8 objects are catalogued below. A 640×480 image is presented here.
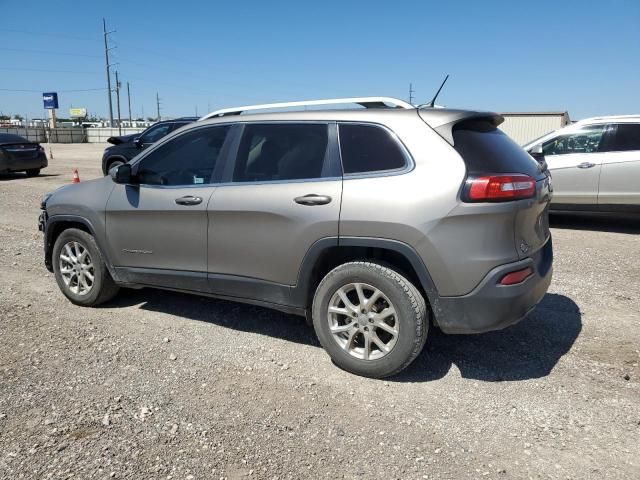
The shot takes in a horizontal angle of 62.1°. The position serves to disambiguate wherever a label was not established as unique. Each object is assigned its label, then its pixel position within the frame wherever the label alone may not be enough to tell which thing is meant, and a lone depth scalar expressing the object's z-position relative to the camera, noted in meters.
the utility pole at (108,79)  61.90
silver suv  3.22
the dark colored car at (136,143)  13.98
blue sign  57.29
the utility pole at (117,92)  71.84
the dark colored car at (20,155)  16.17
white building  30.06
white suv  8.14
